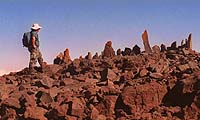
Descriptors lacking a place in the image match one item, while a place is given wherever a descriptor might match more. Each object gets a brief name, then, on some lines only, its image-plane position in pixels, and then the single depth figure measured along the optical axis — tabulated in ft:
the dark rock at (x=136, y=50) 56.69
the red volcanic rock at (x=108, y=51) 56.18
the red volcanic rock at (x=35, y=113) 35.28
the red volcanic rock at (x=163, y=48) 57.72
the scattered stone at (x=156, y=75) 38.70
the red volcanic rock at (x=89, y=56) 57.94
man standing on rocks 53.16
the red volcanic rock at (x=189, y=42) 55.69
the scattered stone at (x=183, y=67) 41.13
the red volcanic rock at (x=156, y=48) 56.03
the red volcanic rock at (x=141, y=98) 34.87
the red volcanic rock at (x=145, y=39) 55.79
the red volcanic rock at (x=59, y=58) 59.57
